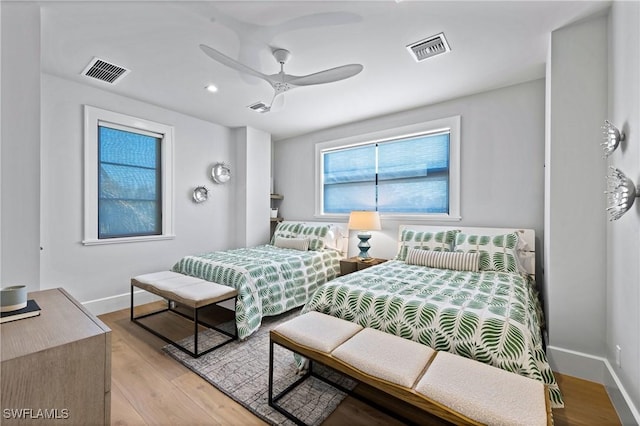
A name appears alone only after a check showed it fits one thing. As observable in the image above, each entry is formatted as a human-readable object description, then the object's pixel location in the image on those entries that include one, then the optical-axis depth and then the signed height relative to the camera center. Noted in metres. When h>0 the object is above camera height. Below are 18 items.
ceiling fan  1.94 +1.07
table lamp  3.57 -0.17
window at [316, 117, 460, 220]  3.46 +0.58
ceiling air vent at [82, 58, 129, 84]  2.55 +1.40
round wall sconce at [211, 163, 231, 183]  4.30 +0.62
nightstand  3.49 -0.69
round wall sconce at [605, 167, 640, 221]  1.39 +0.09
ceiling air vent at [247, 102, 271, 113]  3.53 +1.41
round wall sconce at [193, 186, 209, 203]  4.06 +0.26
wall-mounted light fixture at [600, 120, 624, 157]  1.59 +0.45
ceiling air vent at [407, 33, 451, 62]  2.15 +1.38
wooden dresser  0.90 -0.59
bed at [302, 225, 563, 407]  1.48 -0.60
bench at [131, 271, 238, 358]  2.37 -0.76
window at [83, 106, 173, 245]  3.08 +0.42
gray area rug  1.69 -1.24
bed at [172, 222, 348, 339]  2.69 -0.66
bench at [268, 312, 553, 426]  1.08 -0.77
